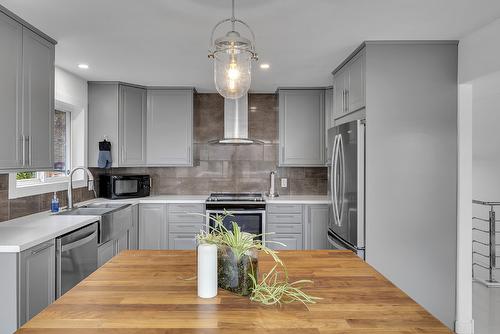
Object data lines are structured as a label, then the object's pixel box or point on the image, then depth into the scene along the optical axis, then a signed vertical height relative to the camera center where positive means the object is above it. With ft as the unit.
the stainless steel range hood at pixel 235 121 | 15.45 +1.89
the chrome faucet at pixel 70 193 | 11.53 -0.90
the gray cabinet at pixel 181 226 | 14.16 -2.35
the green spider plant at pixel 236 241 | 4.35 -0.91
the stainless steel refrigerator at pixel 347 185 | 9.66 -0.56
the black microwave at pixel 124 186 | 14.19 -0.83
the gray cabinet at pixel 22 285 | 6.76 -2.33
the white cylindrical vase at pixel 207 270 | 4.23 -1.22
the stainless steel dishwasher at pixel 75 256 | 8.32 -2.27
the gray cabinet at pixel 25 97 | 7.88 +1.60
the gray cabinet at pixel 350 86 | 9.96 +2.40
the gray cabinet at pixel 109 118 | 14.15 +1.83
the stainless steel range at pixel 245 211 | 13.78 -1.73
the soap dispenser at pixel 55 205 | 11.10 -1.22
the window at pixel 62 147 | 12.69 +0.66
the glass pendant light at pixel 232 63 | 5.30 +1.53
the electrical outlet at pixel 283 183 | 16.22 -0.77
